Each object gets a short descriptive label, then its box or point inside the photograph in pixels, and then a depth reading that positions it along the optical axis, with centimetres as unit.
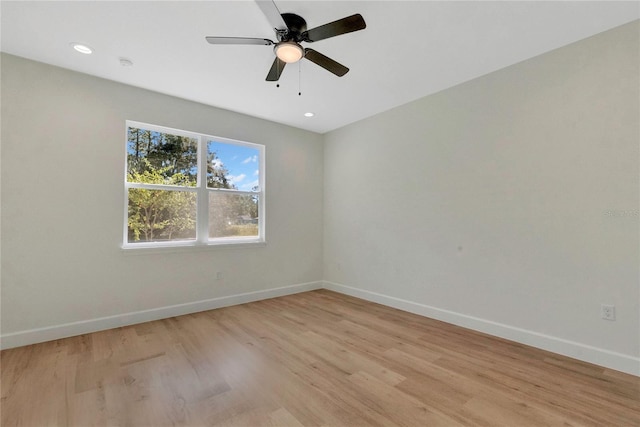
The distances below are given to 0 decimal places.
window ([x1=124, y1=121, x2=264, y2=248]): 338
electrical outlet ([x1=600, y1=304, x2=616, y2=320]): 228
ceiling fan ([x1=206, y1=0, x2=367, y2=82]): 183
